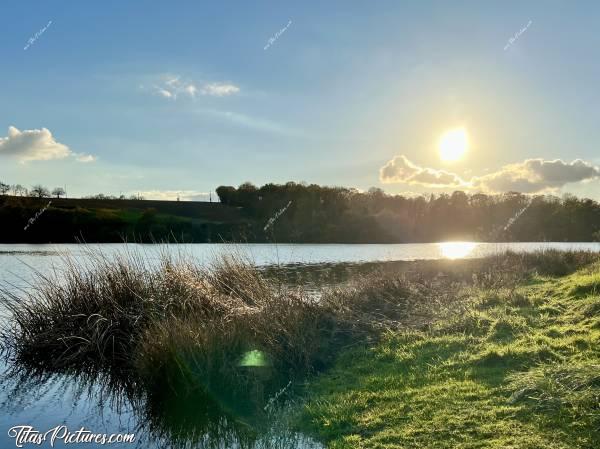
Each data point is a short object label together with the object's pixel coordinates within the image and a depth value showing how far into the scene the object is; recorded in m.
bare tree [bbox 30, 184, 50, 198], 114.64
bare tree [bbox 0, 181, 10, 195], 120.65
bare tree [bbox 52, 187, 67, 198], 118.08
